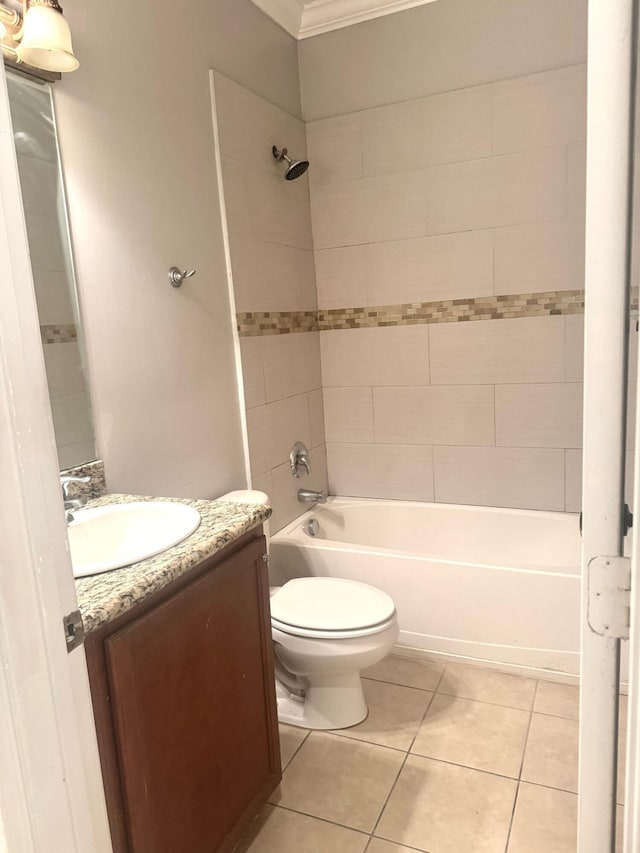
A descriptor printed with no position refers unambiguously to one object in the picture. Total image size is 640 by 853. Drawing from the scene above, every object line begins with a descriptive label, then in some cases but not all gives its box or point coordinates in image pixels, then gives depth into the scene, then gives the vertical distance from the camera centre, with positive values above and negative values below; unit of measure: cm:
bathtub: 235 -105
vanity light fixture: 146 +71
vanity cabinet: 118 -80
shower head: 264 +65
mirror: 160 +20
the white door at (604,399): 60 -10
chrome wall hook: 213 +19
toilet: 197 -100
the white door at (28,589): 73 -30
